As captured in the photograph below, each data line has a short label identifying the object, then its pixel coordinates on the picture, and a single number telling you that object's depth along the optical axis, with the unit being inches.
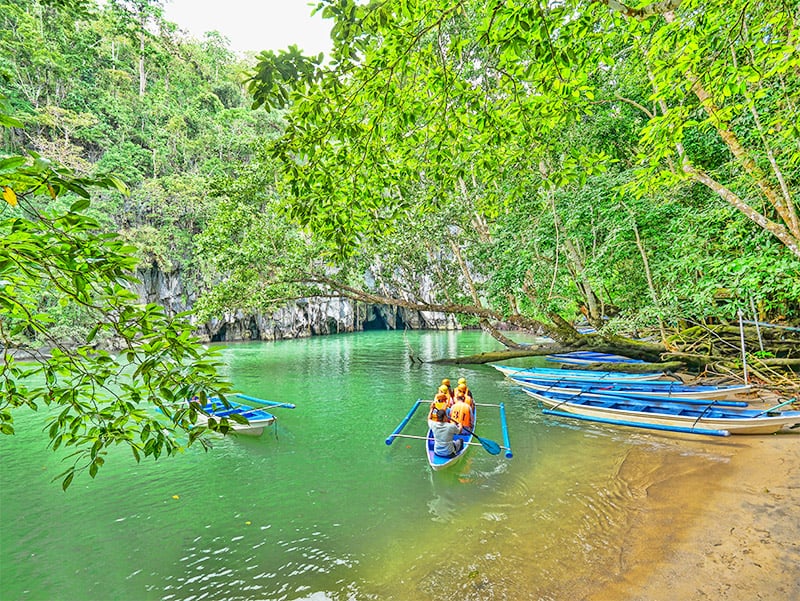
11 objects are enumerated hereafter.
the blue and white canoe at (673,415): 269.1
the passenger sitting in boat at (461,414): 282.5
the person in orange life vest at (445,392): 297.8
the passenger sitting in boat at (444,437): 250.8
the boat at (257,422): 321.7
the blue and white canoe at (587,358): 660.7
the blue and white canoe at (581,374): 448.8
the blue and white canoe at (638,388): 346.6
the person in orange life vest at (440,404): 269.6
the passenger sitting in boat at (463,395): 307.9
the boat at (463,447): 249.4
